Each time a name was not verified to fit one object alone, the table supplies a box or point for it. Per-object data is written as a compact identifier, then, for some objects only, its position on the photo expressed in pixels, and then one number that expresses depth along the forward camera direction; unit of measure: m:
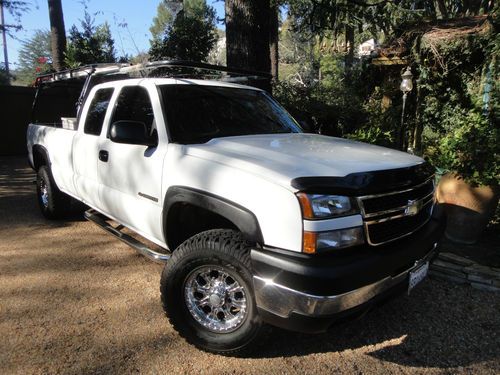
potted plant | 4.70
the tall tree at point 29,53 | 80.66
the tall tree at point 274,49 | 17.04
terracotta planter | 4.72
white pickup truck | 2.25
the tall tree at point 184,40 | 12.23
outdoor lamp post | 9.64
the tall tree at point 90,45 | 14.35
